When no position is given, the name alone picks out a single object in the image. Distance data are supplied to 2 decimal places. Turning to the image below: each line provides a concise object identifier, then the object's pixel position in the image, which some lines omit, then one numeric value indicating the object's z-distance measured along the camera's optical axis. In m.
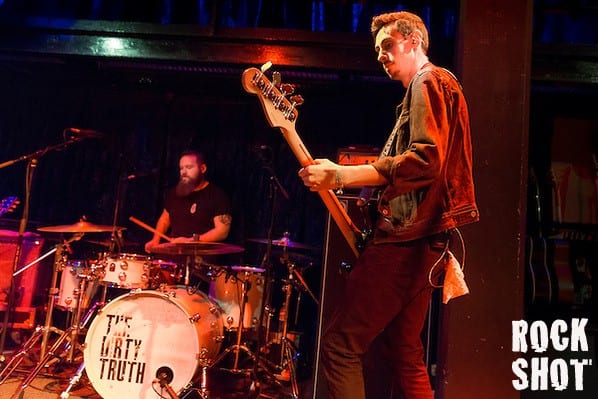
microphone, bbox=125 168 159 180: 4.92
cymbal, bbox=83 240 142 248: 4.77
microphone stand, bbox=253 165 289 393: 3.88
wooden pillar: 2.94
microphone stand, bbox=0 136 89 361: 3.73
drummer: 5.45
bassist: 1.97
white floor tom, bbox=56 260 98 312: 4.34
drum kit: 3.73
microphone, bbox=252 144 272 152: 4.05
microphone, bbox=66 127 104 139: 4.29
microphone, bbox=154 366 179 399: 3.60
